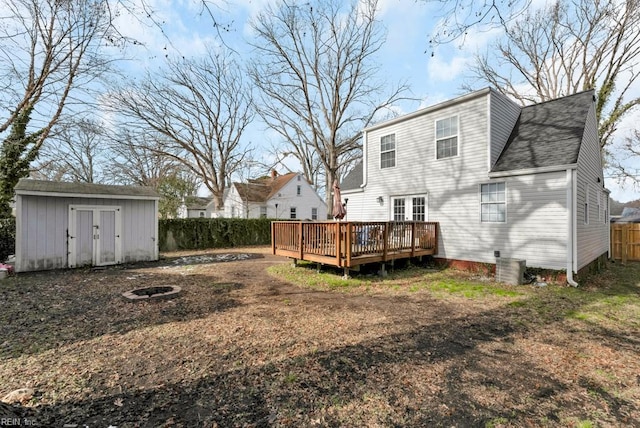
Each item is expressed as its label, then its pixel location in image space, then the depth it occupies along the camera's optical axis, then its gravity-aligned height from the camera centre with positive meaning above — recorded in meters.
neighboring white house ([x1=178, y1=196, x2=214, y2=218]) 34.29 +0.87
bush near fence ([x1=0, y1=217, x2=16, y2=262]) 10.45 -0.72
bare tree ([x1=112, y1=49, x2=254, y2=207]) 19.31 +7.53
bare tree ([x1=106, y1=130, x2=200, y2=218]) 19.81 +4.00
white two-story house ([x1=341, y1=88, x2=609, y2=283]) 7.21 +1.12
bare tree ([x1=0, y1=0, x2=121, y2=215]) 6.60 +4.58
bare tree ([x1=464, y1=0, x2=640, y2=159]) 14.33 +9.23
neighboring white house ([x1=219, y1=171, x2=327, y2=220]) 28.28 +1.75
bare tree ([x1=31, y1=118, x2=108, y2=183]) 8.46 +3.02
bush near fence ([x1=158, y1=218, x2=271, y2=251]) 15.27 -0.97
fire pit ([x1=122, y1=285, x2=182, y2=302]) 5.73 -1.64
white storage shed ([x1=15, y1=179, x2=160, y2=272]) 8.70 -0.25
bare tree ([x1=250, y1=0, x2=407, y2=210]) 16.81 +9.45
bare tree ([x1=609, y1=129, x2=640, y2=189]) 16.88 +3.42
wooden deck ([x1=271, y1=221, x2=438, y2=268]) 7.34 -0.73
